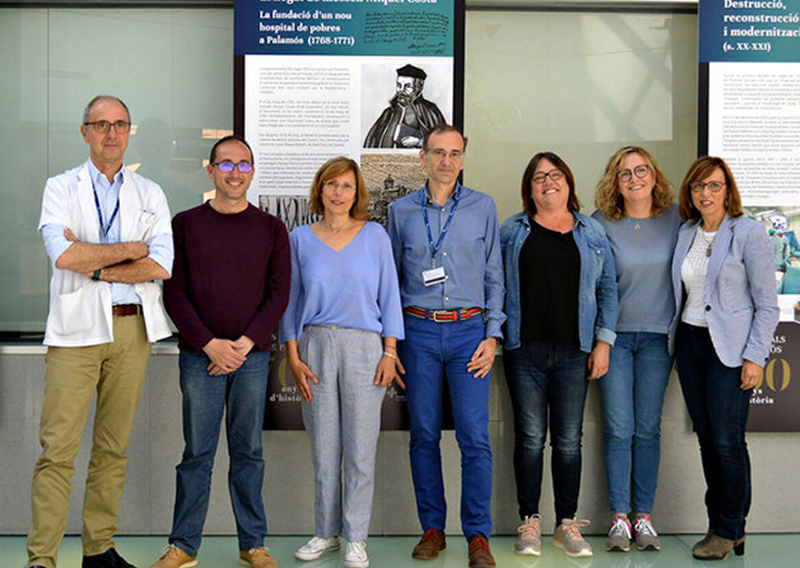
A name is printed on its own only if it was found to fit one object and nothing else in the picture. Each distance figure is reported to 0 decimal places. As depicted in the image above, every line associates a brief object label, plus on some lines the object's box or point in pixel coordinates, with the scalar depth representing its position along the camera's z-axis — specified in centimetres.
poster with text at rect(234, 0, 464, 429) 469
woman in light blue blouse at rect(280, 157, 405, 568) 397
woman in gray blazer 407
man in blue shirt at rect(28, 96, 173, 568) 362
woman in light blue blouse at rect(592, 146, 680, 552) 431
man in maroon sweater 383
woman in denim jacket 418
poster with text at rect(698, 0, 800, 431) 478
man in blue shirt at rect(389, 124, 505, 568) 407
